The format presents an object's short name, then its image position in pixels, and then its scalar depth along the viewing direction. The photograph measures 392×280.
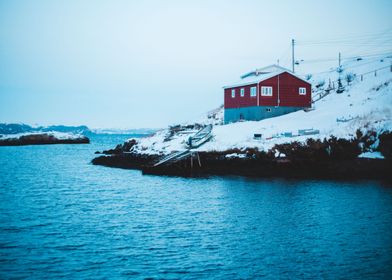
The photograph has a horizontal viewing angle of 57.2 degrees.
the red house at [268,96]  56.56
